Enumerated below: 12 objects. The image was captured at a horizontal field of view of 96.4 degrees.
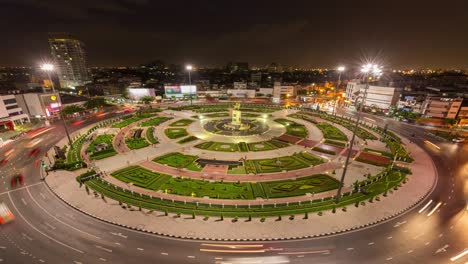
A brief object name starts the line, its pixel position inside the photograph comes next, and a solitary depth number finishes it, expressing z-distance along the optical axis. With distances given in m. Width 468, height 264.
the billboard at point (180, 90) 150.25
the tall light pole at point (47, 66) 53.41
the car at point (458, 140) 74.12
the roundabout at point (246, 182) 35.97
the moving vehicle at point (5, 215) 36.50
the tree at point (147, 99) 138.25
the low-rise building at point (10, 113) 85.38
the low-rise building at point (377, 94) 111.94
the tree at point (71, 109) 101.22
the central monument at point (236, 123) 85.32
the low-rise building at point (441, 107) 92.00
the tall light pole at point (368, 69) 35.09
